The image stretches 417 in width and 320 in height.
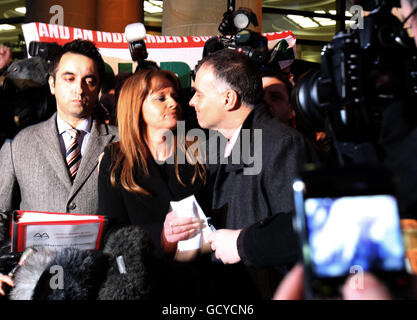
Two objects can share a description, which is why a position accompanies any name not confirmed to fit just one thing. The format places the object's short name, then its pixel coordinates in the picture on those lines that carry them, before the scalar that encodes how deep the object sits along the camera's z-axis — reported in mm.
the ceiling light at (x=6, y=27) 8906
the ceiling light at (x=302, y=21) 9125
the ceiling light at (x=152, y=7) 8470
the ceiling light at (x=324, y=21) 9133
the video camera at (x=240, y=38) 2559
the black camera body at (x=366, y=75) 933
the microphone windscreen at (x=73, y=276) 1211
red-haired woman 2105
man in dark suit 1820
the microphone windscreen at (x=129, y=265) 1229
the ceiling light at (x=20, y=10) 8834
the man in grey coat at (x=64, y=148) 2344
